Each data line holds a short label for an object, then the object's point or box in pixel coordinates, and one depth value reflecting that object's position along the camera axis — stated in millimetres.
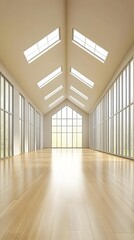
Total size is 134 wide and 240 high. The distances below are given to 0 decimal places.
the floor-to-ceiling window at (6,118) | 7134
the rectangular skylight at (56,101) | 15946
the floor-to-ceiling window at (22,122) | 9996
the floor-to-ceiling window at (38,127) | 15247
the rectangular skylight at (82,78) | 10424
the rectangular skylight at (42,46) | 7154
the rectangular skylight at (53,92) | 13213
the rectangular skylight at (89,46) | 7097
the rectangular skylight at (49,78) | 10338
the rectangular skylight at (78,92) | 13472
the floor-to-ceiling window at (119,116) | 6409
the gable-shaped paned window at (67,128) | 18351
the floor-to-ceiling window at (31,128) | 12314
